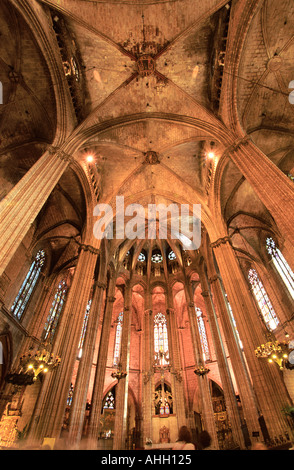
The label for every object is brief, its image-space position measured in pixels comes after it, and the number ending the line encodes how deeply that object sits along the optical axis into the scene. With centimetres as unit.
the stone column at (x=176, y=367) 1451
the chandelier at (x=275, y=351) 796
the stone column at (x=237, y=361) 907
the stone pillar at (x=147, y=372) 1417
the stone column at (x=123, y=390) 1234
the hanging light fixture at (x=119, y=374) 1391
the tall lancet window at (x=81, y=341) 1848
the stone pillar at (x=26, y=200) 625
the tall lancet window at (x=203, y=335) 1965
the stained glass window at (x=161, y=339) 1784
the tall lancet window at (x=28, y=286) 1431
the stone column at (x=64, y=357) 805
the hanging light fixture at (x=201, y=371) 1409
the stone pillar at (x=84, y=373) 953
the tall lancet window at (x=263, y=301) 1542
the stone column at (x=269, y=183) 689
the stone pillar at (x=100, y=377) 1148
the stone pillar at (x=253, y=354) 768
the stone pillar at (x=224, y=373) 1104
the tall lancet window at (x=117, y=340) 1952
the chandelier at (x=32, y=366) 816
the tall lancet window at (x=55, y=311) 1645
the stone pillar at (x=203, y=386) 1284
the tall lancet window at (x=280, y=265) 1440
